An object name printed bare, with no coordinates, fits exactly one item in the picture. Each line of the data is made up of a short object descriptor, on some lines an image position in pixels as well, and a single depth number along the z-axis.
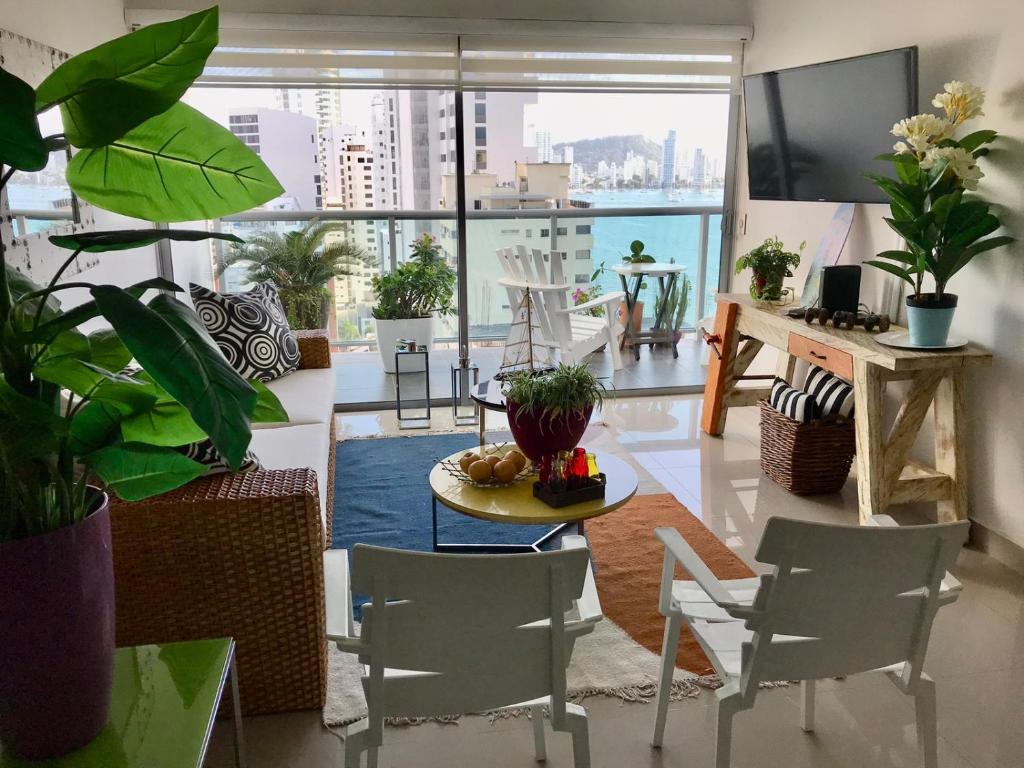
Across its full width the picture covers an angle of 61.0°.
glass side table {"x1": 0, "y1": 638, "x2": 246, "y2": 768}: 1.51
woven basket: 3.84
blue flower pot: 3.23
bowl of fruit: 2.79
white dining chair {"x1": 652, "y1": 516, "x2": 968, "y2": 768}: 1.68
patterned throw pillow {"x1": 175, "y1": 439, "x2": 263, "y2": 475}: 2.31
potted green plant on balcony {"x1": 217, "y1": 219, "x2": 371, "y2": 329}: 5.08
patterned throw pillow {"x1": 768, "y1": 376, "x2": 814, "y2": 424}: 3.82
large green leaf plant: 1.21
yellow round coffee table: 2.59
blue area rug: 3.43
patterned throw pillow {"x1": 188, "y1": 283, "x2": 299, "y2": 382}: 3.95
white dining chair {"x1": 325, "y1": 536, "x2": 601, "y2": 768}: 1.56
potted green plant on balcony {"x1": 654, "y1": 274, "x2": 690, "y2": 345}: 5.89
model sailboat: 5.53
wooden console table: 3.25
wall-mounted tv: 3.58
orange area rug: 2.74
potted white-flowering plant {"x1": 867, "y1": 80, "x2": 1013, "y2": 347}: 3.09
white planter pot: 5.38
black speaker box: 3.81
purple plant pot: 1.35
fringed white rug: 2.41
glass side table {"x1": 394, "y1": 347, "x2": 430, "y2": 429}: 4.74
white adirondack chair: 5.42
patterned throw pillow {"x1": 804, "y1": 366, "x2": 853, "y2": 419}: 3.79
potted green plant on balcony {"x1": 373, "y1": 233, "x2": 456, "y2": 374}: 5.30
